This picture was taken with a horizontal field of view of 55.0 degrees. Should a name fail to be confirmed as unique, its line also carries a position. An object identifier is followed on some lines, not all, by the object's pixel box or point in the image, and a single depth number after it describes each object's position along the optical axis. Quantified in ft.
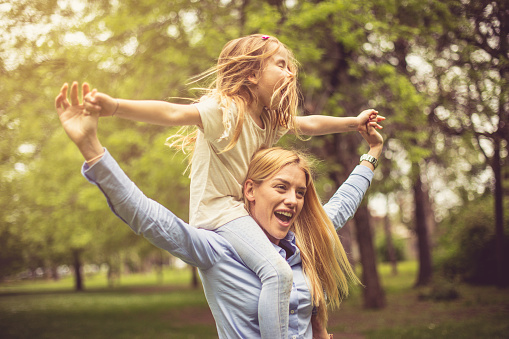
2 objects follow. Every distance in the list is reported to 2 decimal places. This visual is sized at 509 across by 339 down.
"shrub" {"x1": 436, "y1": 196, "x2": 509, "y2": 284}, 49.08
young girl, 6.68
